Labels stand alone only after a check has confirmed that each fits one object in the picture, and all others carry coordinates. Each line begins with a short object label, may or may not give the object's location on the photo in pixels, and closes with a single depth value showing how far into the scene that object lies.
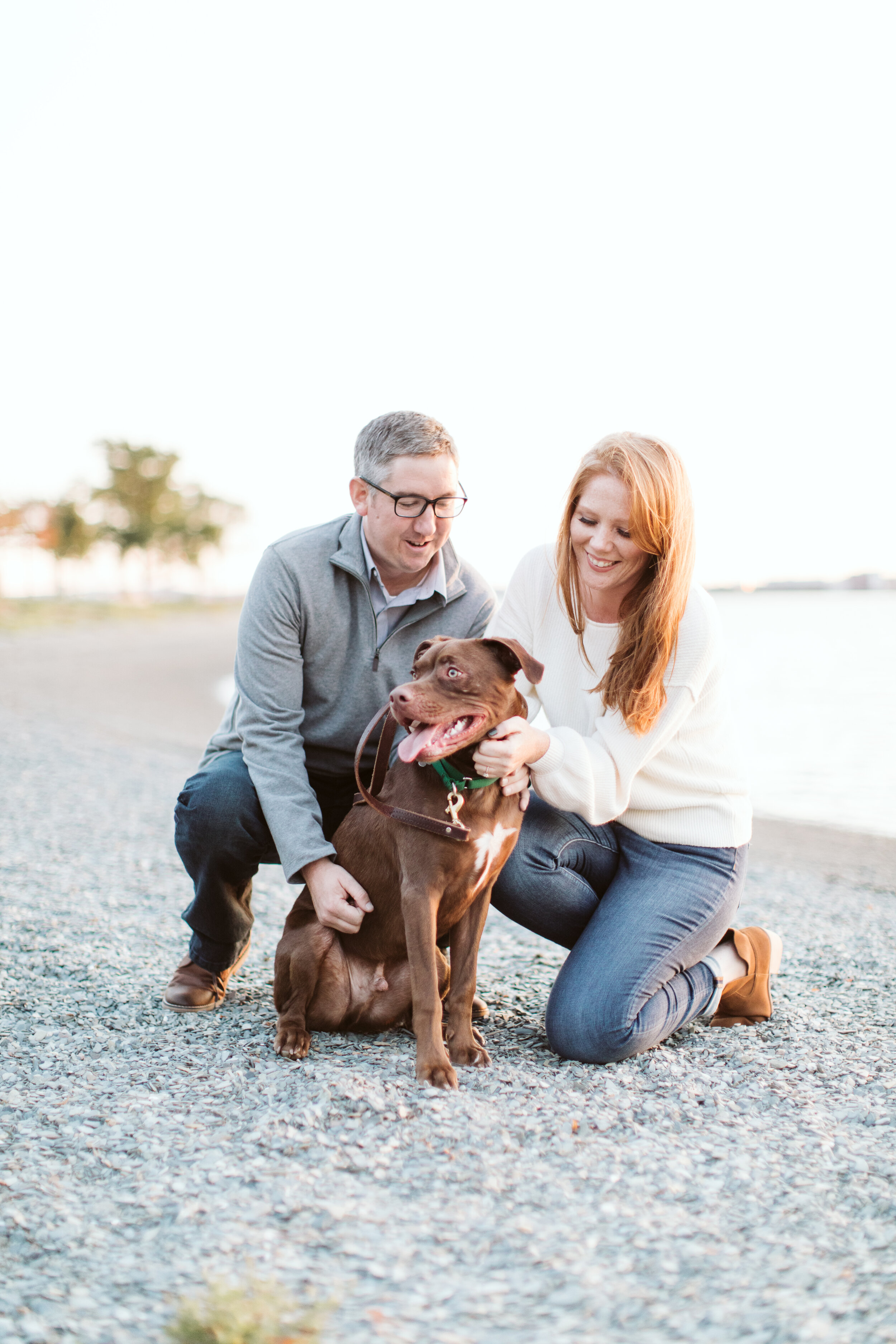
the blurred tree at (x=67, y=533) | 63.97
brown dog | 3.14
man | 3.64
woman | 3.46
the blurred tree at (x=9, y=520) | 65.69
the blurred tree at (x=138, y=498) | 67.12
